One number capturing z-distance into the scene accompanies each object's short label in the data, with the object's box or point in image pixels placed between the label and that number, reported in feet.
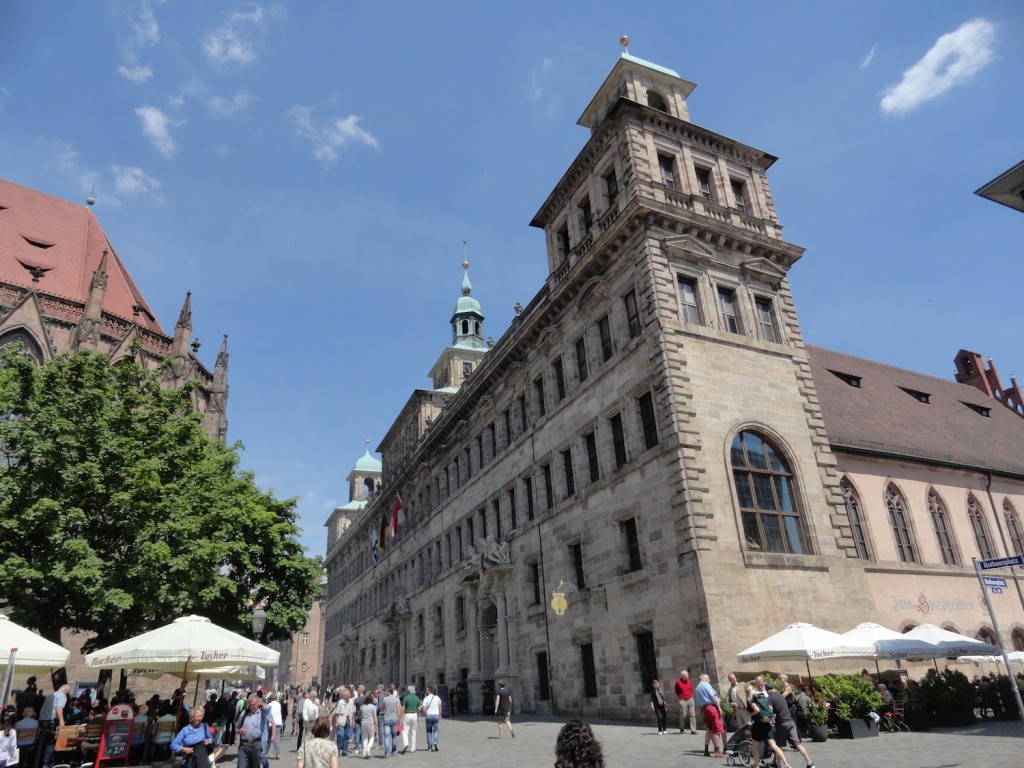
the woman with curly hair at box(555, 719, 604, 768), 14.70
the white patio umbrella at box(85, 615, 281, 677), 43.86
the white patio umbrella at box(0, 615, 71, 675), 40.24
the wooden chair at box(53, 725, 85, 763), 47.54
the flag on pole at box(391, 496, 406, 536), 159.43
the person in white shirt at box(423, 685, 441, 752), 59.11
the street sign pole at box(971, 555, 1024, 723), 32.24
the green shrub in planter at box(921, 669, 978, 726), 53.78
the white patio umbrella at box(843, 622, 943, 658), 54.49
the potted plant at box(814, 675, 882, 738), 49.57
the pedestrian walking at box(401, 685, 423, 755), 59.11
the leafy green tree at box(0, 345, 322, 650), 61.98
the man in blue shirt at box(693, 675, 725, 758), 43.70
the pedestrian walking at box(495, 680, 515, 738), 62.98
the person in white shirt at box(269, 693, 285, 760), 51.26
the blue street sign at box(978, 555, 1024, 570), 35.60
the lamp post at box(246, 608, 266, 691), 70.64
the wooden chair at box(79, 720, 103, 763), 46.80
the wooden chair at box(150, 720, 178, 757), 47.39
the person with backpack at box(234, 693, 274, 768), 39.37
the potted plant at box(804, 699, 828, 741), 48.34
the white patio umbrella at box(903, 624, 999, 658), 57.41
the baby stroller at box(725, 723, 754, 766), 38.65
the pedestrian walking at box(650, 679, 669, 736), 55.83
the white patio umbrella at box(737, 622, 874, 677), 50.52
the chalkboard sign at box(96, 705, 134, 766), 44.88
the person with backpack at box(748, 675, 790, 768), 36.83
